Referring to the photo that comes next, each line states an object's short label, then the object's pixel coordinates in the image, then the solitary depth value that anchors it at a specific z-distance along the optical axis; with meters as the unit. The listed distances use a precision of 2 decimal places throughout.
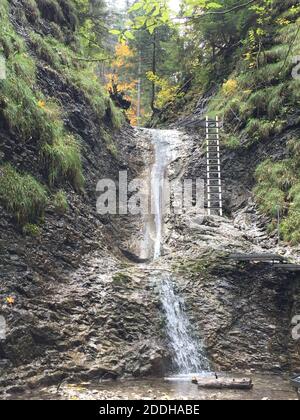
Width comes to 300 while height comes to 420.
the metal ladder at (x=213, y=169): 15.05
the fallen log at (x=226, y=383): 7.74
